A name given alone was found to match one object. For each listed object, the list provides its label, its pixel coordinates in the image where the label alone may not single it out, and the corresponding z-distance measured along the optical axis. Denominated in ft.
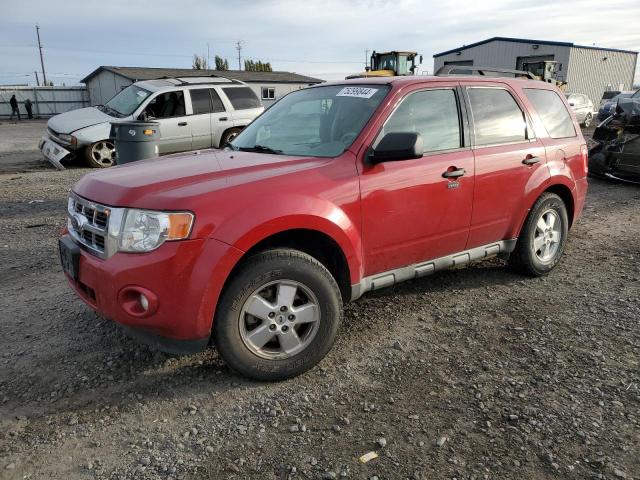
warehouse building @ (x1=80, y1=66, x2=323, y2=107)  108.06
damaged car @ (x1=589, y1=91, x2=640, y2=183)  29.12
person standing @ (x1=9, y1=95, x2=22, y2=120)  112.06
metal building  119.44
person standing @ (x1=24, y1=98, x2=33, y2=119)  116.74
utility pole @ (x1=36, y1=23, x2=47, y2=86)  244.91
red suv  8.95
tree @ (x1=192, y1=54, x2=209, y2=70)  213.52
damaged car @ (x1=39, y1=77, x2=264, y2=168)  35.55
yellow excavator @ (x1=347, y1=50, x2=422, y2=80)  70.54
